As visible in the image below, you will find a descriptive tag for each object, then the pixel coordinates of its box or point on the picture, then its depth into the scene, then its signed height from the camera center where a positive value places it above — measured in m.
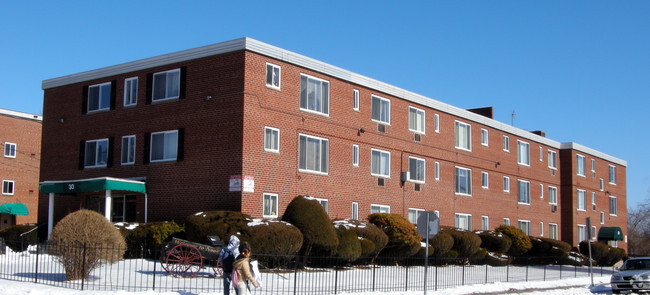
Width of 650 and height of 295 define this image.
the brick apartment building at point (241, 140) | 28.02 +3.32
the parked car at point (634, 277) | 25.62 -1.89
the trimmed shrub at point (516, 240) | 39.25 -0.98
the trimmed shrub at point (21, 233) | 30.80 -0.93
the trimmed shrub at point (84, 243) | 18.88 -0.78
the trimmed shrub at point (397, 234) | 29.69 -0.59
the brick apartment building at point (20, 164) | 50.34 +3.42
